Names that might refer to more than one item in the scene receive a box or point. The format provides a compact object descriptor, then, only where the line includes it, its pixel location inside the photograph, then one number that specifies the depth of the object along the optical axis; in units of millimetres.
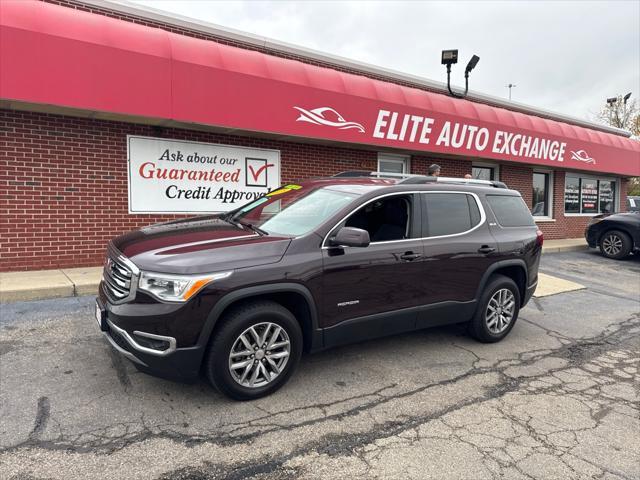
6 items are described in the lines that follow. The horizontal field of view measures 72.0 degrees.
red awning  5840
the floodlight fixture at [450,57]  11570
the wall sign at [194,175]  7625
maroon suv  3074
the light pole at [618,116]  33375
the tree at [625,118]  33062
